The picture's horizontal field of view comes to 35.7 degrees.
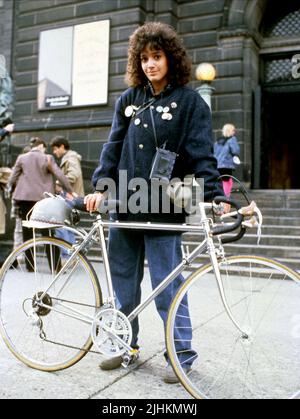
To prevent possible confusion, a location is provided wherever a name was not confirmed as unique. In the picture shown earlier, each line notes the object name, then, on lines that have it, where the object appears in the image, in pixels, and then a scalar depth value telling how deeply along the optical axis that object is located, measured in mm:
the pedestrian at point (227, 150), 9422
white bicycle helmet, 2877
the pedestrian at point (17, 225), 6785
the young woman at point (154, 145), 2812
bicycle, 2391
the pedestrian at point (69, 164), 7277
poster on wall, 12305
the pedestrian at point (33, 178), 6500
